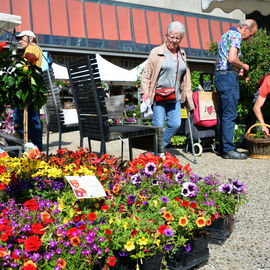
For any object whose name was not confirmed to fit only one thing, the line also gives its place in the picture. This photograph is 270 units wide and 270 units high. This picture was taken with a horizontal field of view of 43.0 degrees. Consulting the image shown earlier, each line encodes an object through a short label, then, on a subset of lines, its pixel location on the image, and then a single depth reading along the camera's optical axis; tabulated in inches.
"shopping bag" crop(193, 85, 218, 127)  225.1
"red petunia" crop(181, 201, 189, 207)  80.6
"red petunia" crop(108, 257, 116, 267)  64.7
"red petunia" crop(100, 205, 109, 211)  78.8
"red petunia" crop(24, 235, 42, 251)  59.6
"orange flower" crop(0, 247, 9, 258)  56.1
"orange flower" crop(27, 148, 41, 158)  104.8
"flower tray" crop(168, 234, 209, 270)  72.3
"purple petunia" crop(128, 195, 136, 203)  84.8
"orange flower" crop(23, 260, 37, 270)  56.9
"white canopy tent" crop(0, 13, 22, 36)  234.1
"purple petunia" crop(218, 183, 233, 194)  89.7
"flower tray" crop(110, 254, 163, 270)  65.2
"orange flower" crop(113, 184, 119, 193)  88.7
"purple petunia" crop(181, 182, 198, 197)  85.5
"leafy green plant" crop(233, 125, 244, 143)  255.4
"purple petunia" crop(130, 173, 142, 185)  95.5
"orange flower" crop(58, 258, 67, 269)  60.8
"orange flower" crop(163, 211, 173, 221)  74.2
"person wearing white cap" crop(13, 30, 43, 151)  194.2
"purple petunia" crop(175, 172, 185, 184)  94.0
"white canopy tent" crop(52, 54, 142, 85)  523.4
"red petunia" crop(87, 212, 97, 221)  71.2
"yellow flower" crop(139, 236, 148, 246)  64.1
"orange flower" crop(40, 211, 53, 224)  70.2
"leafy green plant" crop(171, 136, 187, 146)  259.1
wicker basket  218.7
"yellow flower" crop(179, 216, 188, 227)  71.8
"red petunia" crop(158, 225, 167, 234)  68.6
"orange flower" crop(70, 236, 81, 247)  64.4
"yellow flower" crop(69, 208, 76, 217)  73.2
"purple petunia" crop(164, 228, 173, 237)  67.3
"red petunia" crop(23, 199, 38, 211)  74.3
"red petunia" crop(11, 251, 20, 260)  58.6
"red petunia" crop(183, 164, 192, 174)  101.5
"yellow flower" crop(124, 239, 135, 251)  63.7
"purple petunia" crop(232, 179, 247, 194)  91.4
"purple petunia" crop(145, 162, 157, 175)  95.6
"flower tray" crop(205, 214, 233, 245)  88.7
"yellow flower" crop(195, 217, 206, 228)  74.6
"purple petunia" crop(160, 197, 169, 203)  81.2
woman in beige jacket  167.0
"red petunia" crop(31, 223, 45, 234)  64.4
